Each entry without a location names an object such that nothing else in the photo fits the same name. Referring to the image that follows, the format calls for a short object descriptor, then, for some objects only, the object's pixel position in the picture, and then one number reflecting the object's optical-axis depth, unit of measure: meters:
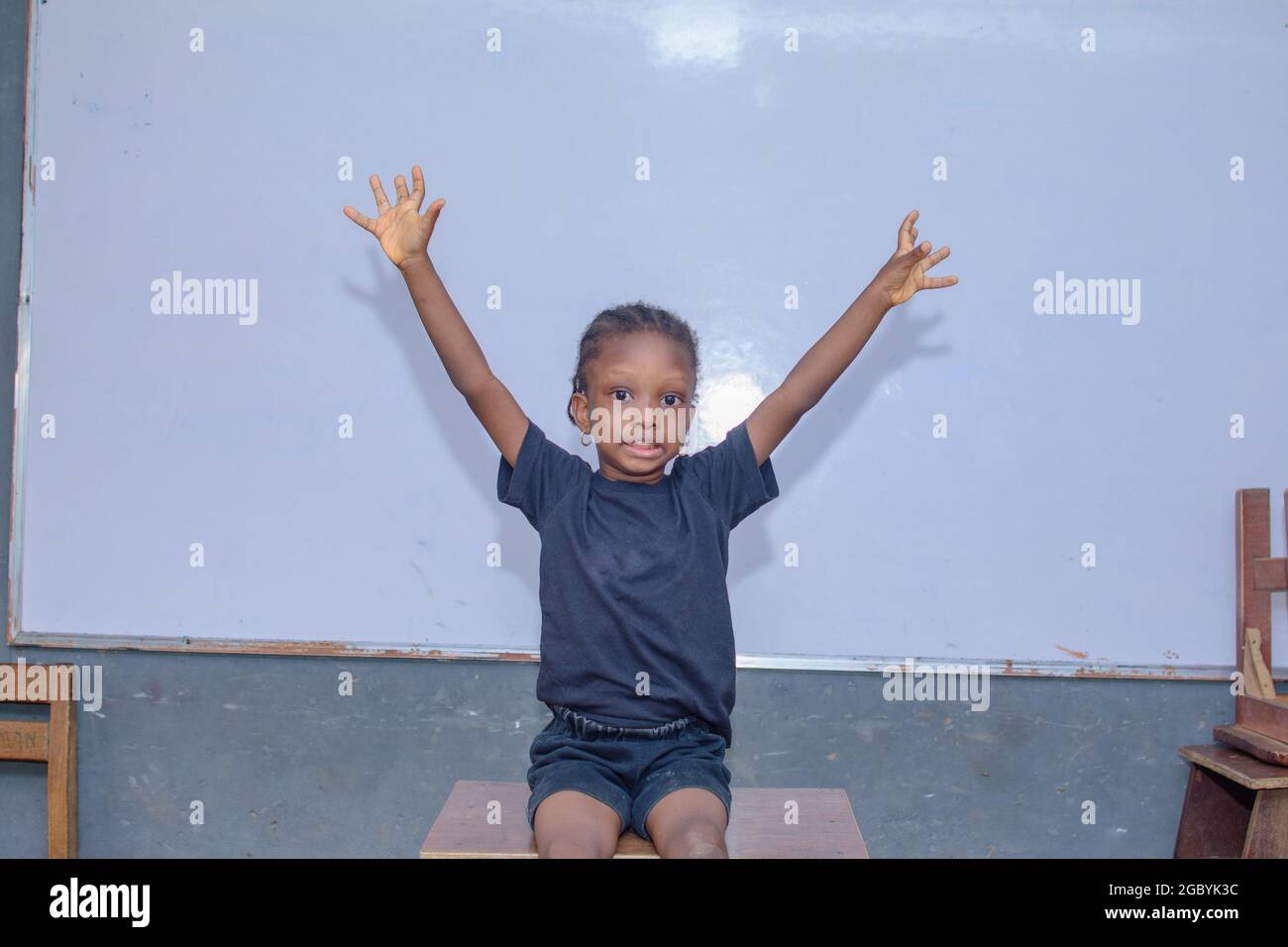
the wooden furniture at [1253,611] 2.29
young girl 1.75
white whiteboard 2.40
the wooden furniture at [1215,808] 2.28
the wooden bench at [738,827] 1.69
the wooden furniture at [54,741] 2.46
